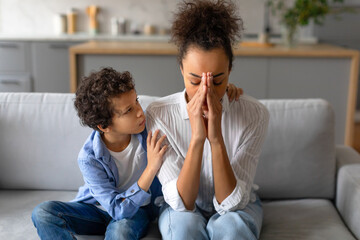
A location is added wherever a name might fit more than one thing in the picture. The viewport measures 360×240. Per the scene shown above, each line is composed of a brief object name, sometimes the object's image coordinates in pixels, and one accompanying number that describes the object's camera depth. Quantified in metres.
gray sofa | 1.89
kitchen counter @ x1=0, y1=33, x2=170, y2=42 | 4.55
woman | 1.42
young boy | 1.49
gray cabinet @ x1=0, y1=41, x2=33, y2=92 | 4.56
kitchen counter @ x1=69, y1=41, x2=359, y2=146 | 3.36
